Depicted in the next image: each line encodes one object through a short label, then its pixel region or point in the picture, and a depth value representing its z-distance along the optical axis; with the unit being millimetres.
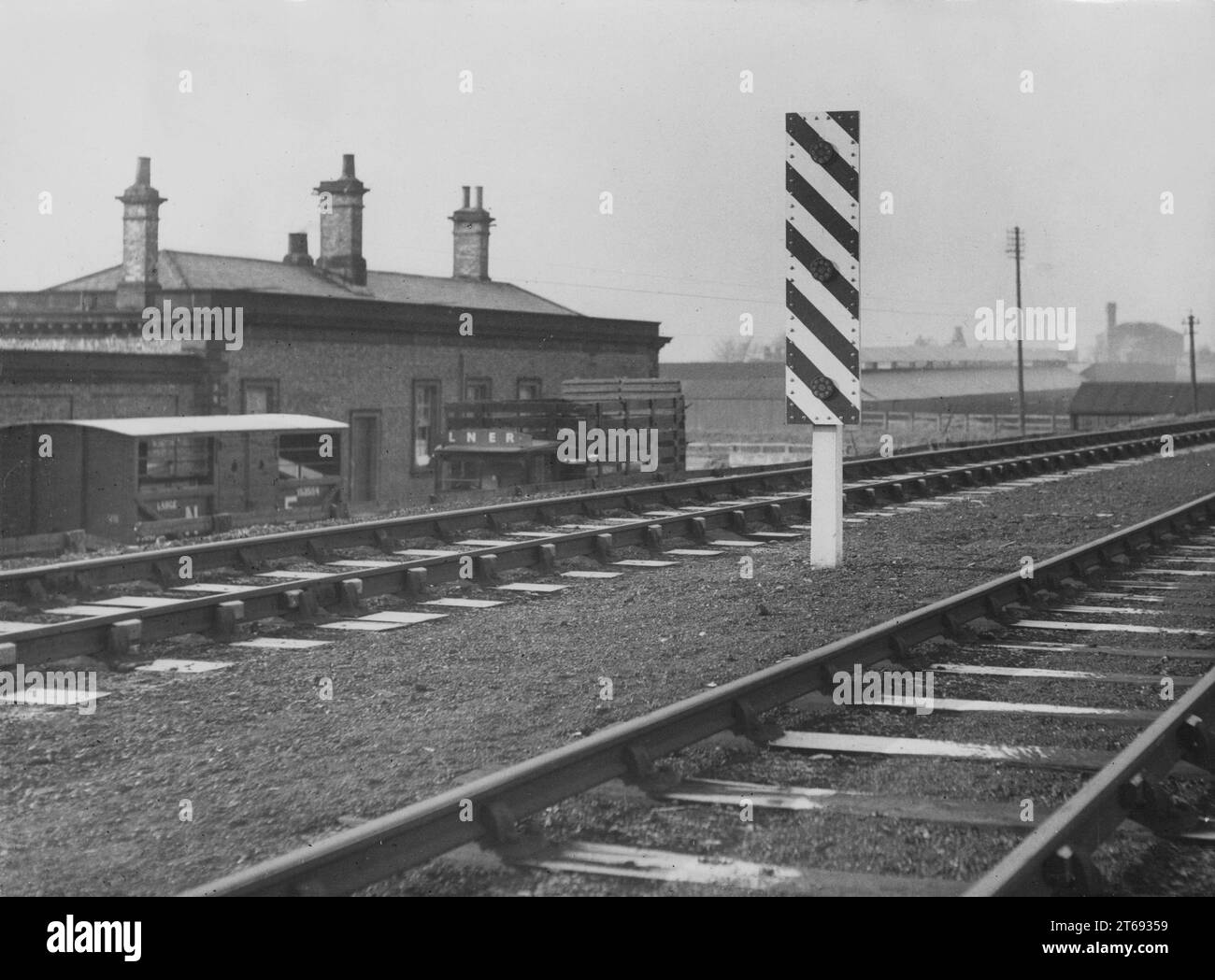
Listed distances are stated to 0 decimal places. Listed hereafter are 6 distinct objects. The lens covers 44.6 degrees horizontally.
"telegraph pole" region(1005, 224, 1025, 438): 57844
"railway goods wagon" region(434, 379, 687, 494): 27672
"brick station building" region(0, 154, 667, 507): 26391
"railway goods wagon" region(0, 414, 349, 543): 19422
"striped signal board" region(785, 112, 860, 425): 11508
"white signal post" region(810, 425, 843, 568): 11844
